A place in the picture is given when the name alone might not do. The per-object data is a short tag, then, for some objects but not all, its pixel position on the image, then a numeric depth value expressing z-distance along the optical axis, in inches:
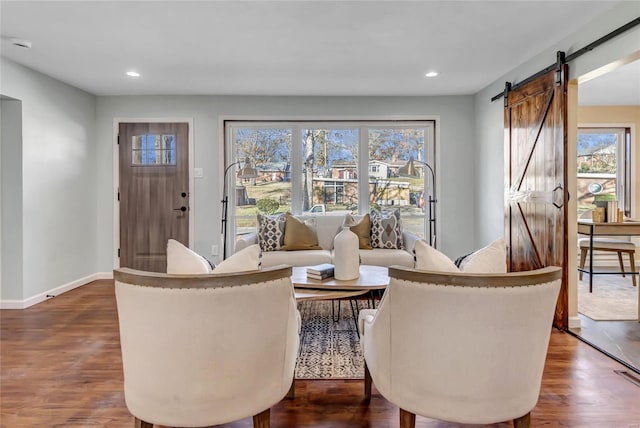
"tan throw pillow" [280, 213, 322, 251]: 162.7
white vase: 99.0
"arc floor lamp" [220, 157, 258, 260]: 183.9
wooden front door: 187.6
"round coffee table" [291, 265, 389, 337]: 91.4
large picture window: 191.6
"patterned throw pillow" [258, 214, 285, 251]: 163.8
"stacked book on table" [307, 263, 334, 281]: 98.7
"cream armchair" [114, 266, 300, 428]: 50.1
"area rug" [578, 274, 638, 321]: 131.8
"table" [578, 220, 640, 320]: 155.7
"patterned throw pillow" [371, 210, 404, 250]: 163.9
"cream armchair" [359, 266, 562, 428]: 49.9
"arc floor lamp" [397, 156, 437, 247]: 187.3
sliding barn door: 116.2
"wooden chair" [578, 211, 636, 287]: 171.5
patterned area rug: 91.9
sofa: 150.3
